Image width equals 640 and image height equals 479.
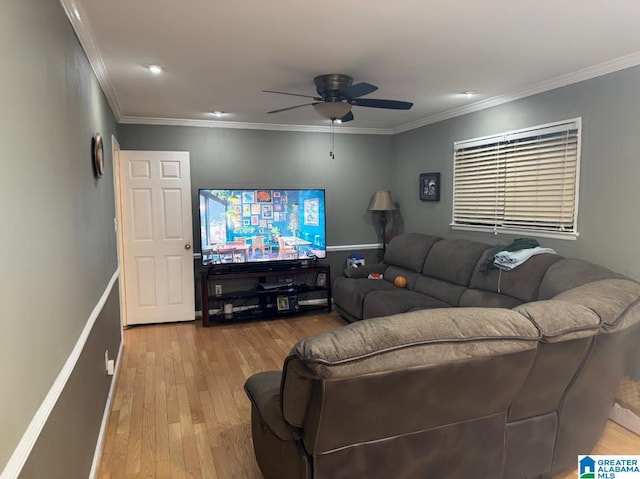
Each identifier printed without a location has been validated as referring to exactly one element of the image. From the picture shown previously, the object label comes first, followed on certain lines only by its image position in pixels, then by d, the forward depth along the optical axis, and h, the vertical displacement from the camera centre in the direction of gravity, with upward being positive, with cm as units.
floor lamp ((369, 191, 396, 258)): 569 -5
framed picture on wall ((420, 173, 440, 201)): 509 +14
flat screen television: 498 -32
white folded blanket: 354 -49
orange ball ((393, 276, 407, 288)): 476 -93
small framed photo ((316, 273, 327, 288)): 556 -106
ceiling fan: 327 +77
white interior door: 481 -41
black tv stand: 497 -115
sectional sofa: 146 -74
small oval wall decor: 280 +30
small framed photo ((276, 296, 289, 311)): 530 -128
